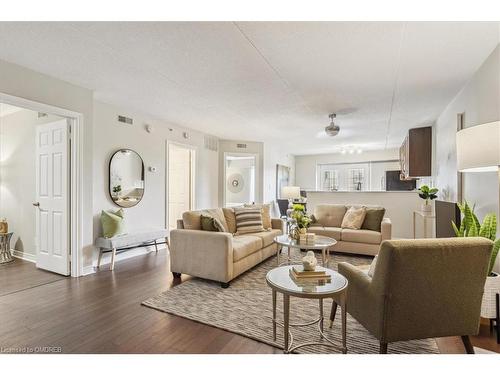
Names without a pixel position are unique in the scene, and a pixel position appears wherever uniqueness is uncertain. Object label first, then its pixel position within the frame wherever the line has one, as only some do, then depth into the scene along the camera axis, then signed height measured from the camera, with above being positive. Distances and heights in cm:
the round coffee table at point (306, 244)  328 -73
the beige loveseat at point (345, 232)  437 -79
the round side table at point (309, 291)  170 -68
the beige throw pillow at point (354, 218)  469 -57
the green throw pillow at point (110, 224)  371 -55
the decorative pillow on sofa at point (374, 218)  461 -56
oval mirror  408 +12
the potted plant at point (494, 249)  207 -49
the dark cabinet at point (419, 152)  505 +68
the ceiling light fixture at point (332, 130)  417 +89
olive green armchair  152 -61
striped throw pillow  411 -55
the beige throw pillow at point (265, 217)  455 -54
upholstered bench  363 -81
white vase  448 -36
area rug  191 -116
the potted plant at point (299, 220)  355 -45
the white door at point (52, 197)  339 -16
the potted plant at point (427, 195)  435 -13
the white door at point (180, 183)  581 +6
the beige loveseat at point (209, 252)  304 -81
